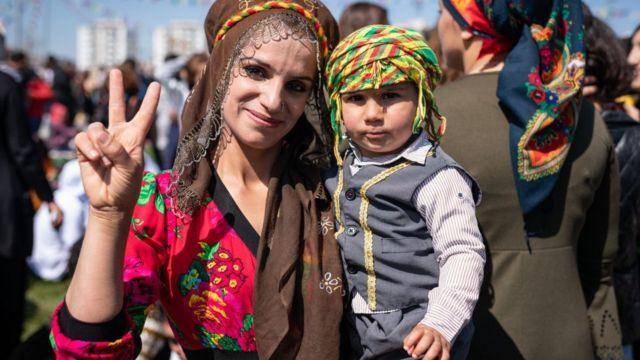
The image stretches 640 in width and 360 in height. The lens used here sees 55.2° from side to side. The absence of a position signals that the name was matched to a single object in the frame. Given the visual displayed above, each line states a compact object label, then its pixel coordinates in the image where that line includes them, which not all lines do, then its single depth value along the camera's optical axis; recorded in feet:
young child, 5.72
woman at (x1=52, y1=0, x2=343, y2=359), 5.72
